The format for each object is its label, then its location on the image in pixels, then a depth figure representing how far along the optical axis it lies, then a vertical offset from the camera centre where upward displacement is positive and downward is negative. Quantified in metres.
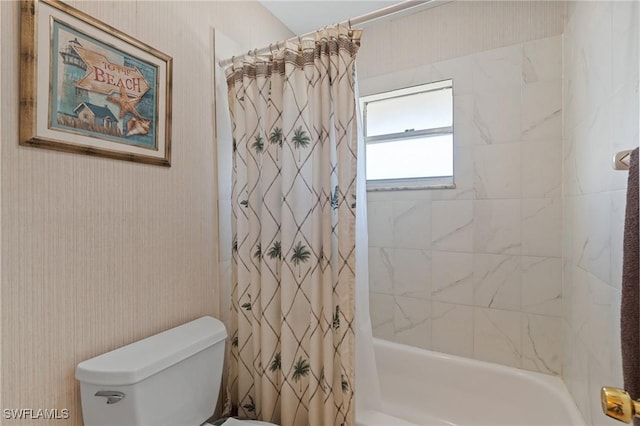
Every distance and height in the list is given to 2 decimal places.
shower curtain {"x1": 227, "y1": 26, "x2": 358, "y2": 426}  1.18 -0.08
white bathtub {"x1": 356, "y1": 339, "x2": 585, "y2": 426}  1.52 -0.98
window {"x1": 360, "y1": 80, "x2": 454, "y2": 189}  1.91 +0.49
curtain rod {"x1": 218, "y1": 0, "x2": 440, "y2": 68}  1.13 +0.74
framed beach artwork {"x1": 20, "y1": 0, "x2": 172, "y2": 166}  0.88 +0.41
